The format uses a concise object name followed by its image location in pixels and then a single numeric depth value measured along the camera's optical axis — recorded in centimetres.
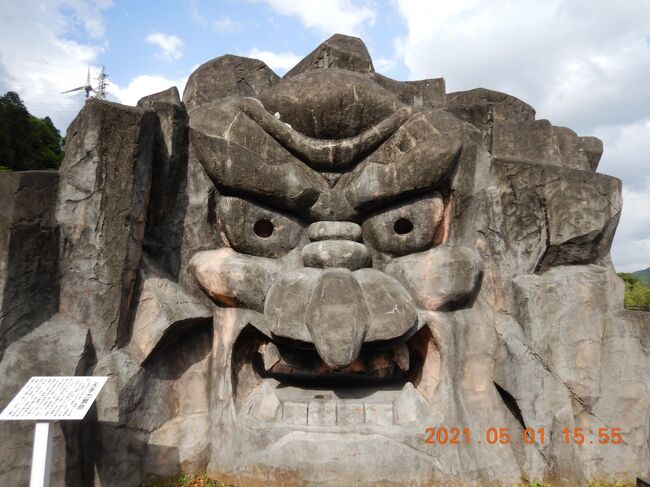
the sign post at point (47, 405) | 208
